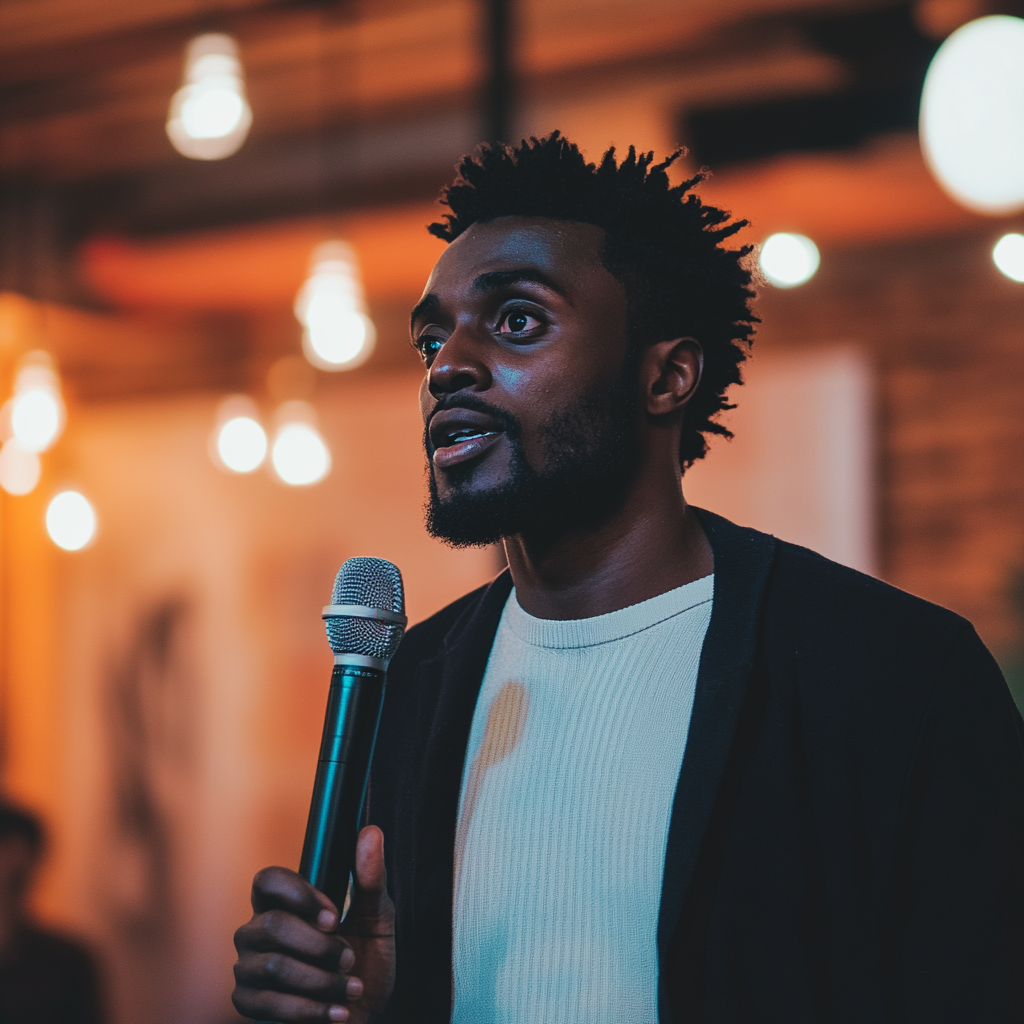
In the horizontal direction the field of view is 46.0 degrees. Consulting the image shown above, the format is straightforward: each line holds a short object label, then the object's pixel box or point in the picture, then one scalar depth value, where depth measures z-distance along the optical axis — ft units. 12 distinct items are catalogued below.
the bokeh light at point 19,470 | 16.22
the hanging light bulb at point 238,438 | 15.58
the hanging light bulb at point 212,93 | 13.24
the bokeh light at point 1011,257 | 11.75
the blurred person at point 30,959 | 13.56
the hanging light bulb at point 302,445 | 15.07
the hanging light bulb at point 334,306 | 12.70
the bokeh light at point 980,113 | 10.60
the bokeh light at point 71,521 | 16.35
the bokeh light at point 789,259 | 12.73
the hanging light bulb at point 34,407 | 15.05
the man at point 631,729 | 4.33
